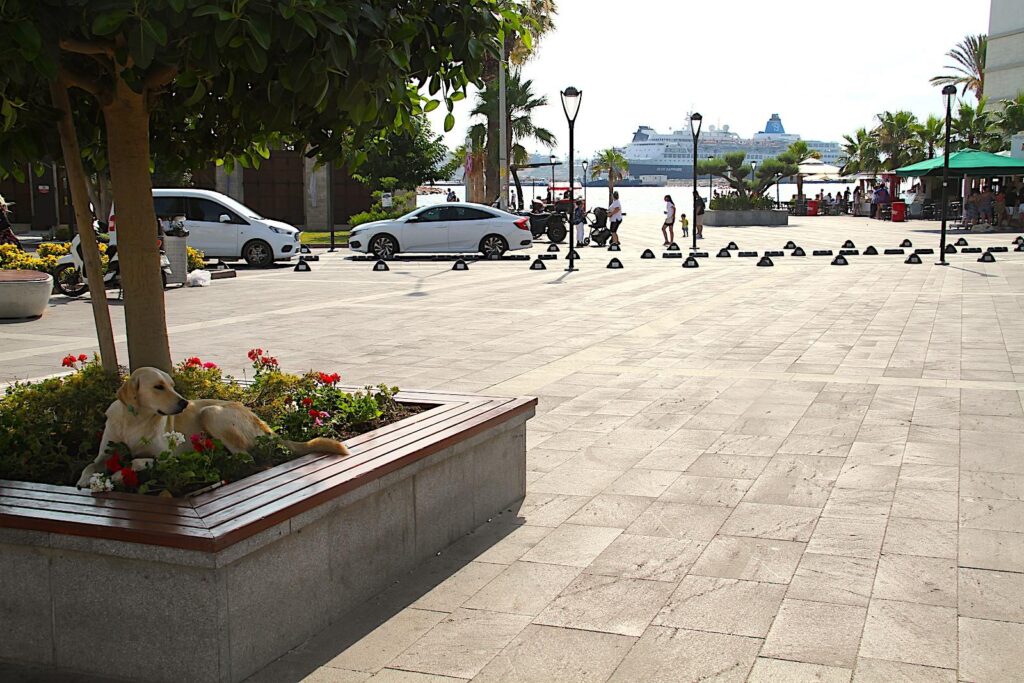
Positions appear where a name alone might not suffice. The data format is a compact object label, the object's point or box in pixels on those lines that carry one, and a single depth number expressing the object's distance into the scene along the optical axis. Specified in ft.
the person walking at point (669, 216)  98.52
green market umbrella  114.83
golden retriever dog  13.24
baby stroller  104.73
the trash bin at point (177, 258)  59.36
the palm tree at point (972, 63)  229.04
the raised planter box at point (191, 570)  11.14
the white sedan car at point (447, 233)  82.94
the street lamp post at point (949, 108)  70.69
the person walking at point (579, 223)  101.91
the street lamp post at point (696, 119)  99.35
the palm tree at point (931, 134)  173.17
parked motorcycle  54.19
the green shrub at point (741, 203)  147.95
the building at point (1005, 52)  200.95
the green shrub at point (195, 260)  62.75
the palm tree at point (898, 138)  181.88
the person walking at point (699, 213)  103.19
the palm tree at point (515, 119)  156.35
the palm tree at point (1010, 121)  152.35
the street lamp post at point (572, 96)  72.18
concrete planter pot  43.93
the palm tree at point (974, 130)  158.98
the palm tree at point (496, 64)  129.99
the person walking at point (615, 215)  99.09
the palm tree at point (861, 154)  191.53
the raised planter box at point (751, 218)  145.38
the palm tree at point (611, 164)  248.40
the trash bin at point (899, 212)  153.58
